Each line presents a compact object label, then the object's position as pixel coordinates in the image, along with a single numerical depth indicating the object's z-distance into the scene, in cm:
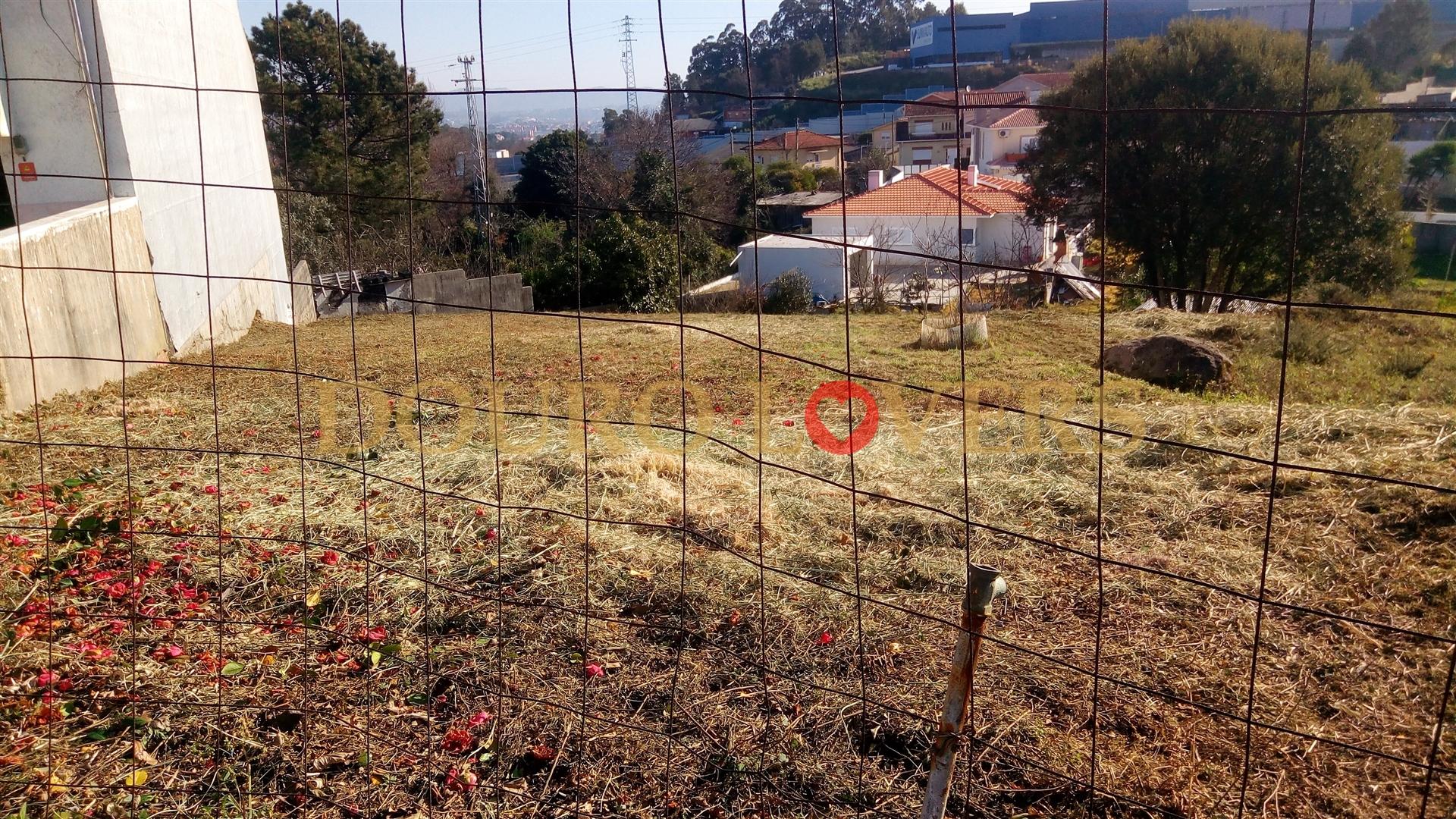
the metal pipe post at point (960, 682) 157
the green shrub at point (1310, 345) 830
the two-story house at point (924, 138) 2455
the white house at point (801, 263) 1823
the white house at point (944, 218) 1591
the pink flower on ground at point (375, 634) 253
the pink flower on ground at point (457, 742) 215
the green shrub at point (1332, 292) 1106
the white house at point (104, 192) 520
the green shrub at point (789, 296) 1503
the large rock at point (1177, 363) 656
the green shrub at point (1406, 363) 804
